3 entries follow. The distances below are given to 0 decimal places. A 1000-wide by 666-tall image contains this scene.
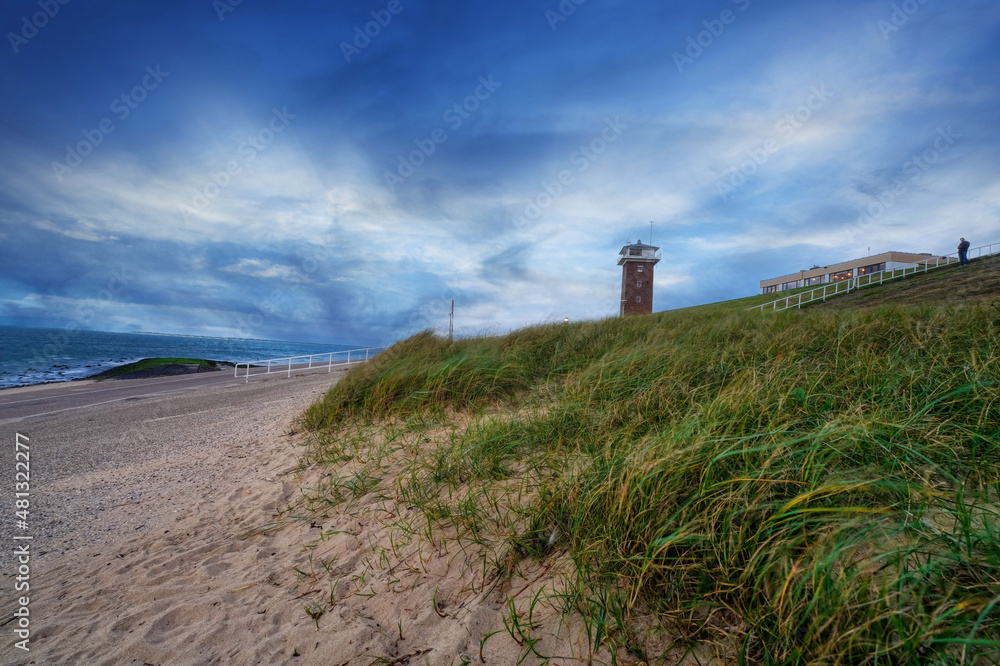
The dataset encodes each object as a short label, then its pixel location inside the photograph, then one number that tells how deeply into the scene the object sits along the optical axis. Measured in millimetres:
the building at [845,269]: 63469
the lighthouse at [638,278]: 40938
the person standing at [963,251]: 26500
